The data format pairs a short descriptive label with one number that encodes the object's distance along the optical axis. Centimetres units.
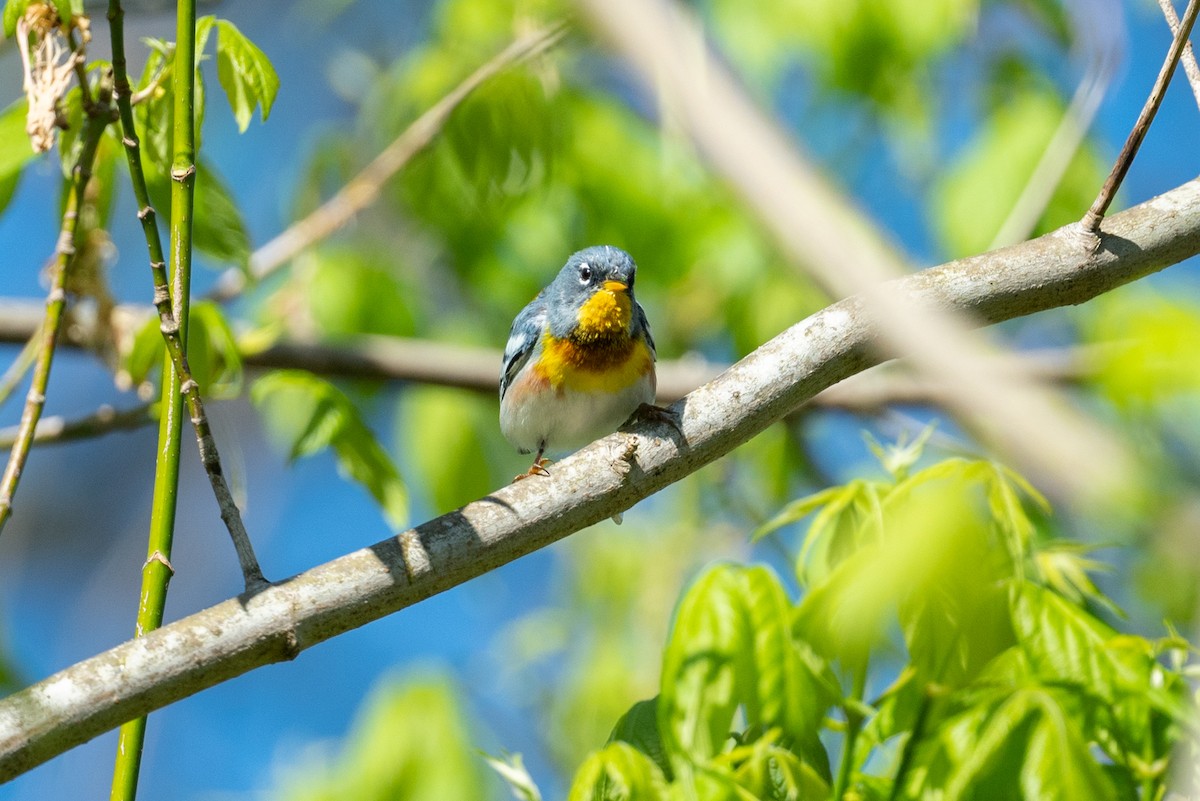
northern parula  751
